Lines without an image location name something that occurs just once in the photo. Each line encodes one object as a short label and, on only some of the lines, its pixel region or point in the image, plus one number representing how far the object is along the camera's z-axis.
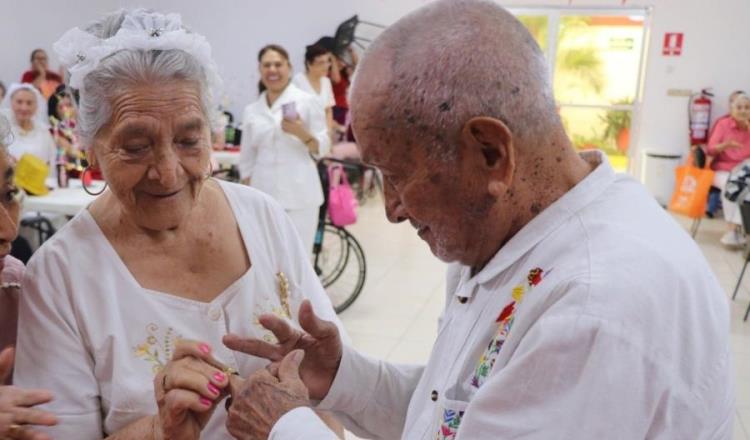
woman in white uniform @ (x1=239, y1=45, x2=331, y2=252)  4.26
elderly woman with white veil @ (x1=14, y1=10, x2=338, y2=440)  1.25
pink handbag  4.68
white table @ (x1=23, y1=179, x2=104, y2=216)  4.22
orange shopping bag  6.48
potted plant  8.93
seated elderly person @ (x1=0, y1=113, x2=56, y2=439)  1.14
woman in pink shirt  7.04
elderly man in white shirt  0.81
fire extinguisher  8.11
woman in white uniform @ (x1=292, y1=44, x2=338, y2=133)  5.60
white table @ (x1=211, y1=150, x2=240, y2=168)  5.91
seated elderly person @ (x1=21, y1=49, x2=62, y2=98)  8.53
